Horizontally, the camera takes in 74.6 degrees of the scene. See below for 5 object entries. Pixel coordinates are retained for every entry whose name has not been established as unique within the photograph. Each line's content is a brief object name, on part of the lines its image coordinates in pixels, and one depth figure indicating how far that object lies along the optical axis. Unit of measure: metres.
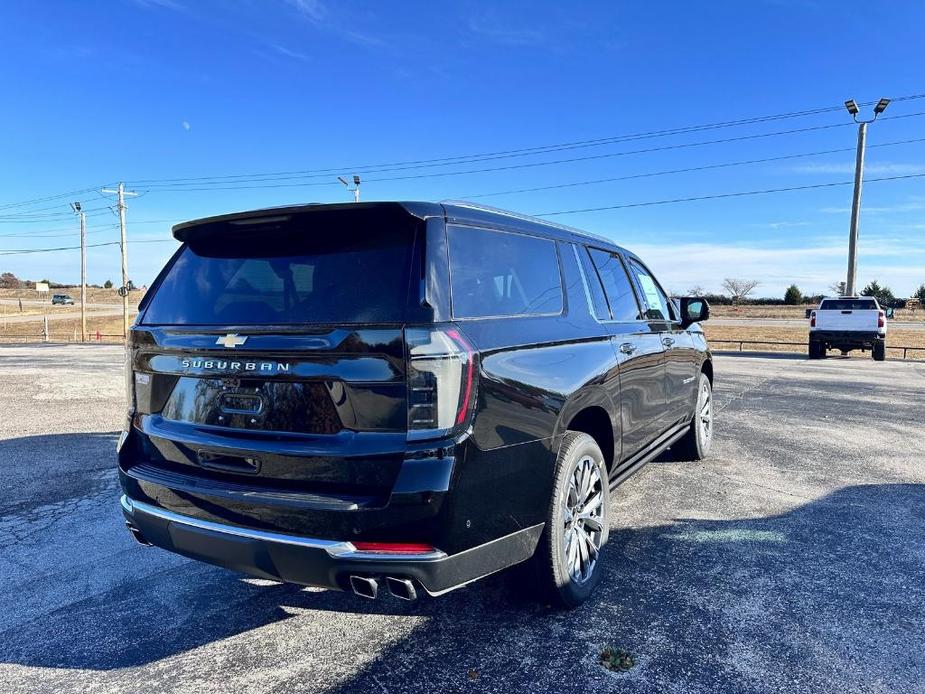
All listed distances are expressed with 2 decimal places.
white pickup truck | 17.42
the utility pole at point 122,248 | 38.91
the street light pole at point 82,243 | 47.51
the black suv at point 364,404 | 2.19
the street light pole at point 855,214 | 22.67
